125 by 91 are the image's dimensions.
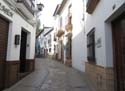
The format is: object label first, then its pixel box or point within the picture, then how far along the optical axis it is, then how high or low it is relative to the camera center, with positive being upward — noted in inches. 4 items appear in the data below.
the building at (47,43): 583.4 +59.2
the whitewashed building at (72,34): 245.2 +59.6
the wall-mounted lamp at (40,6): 236.6 +119.8
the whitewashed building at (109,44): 99.3 +8.9
